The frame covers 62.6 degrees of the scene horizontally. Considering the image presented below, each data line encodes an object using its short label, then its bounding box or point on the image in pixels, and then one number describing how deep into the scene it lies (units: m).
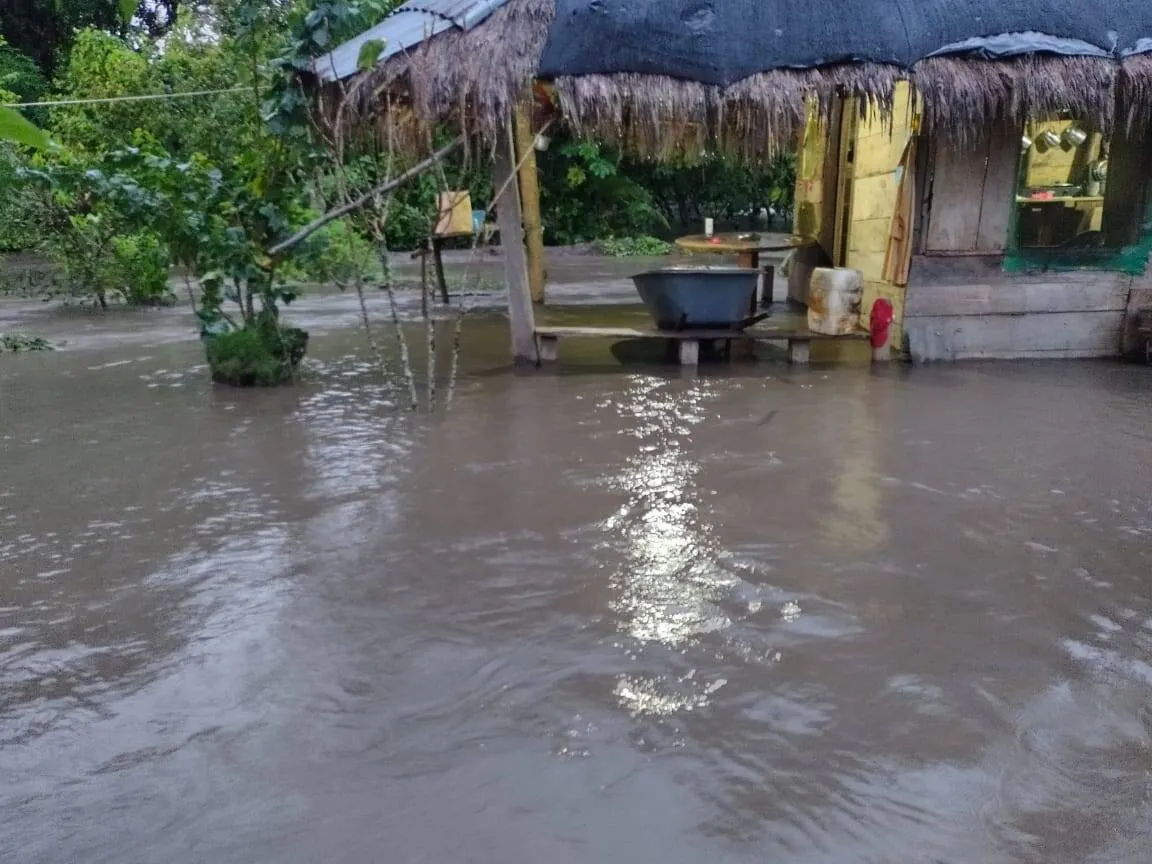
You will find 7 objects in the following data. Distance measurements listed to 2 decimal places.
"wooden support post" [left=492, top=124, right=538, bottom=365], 7.48
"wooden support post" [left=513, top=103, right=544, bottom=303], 9.66
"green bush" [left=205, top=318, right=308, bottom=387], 7.26
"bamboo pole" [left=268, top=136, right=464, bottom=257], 6.20
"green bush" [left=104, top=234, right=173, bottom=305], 12.07
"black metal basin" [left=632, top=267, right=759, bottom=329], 7.73
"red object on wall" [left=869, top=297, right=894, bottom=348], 7.96
